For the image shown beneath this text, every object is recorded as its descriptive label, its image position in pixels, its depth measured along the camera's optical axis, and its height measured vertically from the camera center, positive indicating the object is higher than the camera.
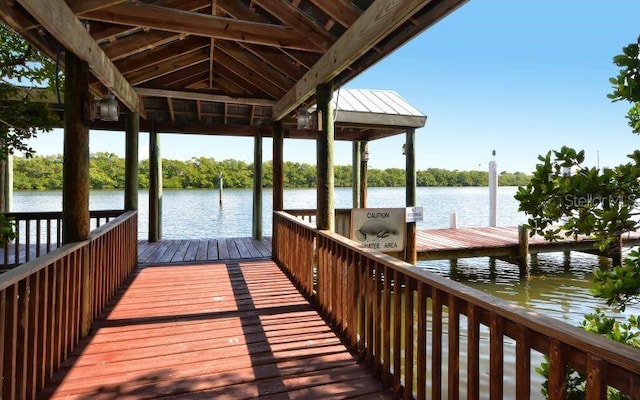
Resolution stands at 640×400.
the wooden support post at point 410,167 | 7.46 +0.59
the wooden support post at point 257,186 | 8.48 +0.20
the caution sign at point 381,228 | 6.56 -0.62
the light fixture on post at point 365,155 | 9.65 +1.08
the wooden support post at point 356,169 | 9.84 +0.72
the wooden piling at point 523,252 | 8.38 -1.34
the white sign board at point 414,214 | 6.76 -0.36
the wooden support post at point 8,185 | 7.48 +0.17
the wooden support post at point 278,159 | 6.20 +0.62
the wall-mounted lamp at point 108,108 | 4.01 +0.97
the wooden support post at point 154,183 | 7.68 +0.24
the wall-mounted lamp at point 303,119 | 4.35 +0.94
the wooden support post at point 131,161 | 5.74 +0.54
